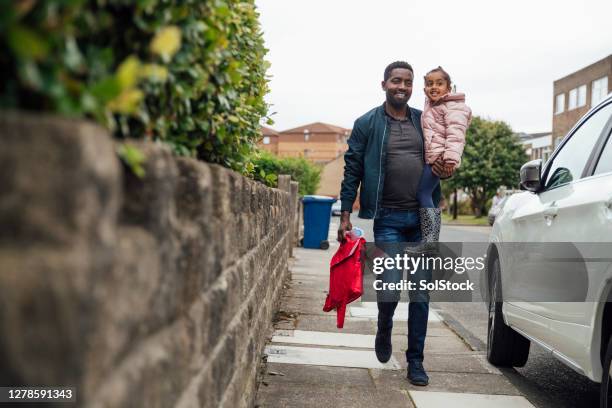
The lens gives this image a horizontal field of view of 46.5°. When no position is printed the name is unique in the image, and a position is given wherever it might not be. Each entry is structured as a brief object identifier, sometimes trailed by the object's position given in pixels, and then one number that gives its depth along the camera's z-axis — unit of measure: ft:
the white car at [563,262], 11.30
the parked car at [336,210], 167.43
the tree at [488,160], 170.09
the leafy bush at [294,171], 20.97
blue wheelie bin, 53.11
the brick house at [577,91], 146.51
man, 16.80
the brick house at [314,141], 393.29
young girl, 16.43
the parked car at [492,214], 95.40
